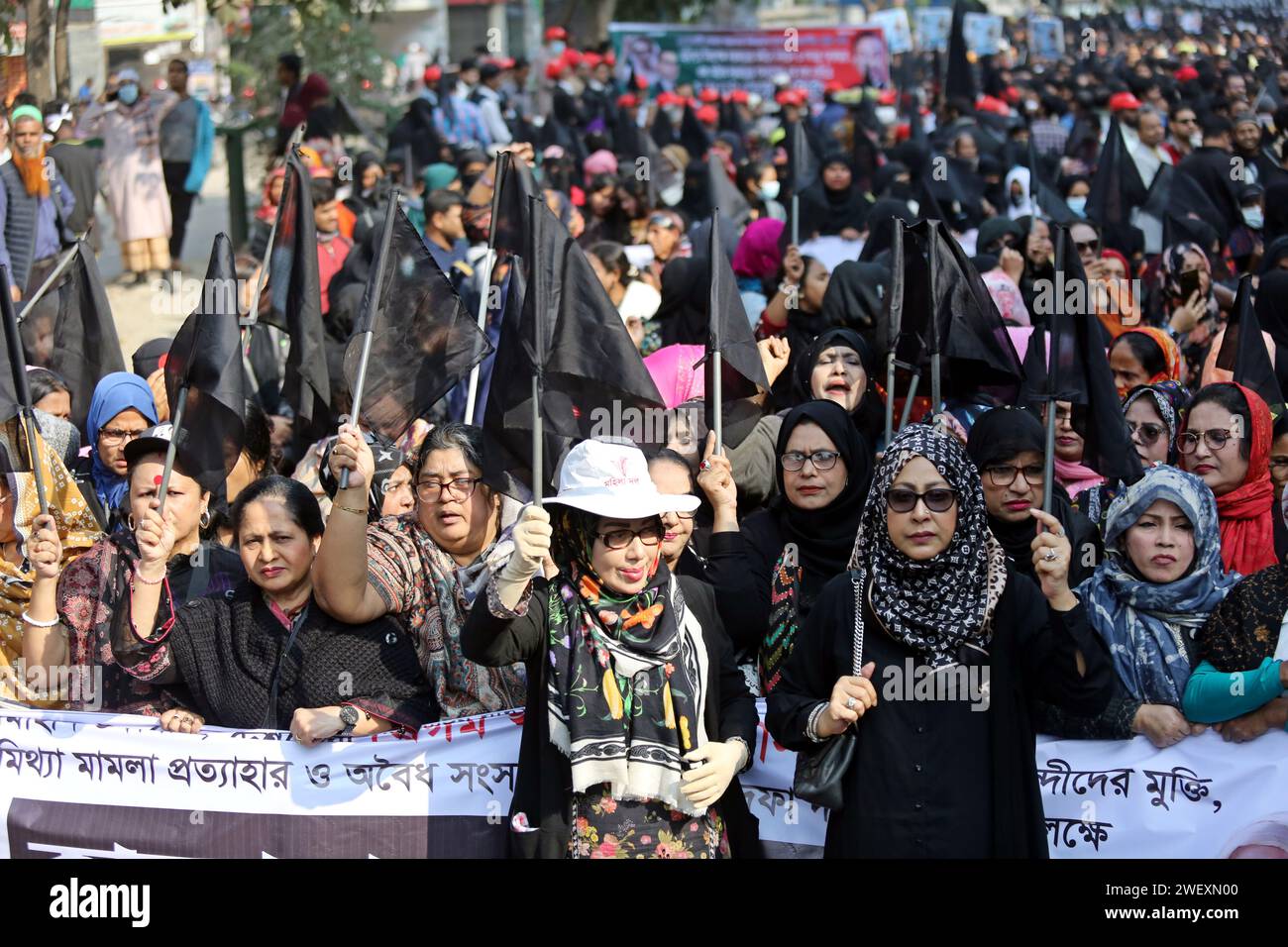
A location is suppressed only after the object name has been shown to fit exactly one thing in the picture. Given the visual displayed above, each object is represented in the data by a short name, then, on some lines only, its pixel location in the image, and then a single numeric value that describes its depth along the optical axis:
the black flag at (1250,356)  5.89
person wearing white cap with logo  3.92
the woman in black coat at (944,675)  3.86
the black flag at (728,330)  5.29
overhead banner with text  24.53
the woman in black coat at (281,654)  4.49
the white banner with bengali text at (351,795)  4.31
